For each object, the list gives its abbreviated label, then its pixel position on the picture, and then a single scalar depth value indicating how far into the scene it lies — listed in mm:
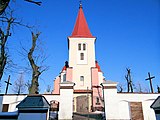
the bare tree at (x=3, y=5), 6629
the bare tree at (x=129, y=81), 32156
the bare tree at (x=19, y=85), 40594
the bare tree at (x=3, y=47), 10700
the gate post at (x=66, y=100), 13205
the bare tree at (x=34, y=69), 11065
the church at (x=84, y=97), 13081
